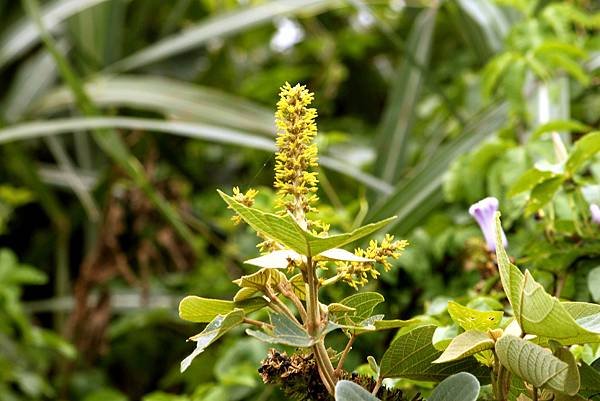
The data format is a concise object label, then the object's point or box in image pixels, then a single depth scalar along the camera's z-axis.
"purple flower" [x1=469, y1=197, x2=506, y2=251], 1.79
